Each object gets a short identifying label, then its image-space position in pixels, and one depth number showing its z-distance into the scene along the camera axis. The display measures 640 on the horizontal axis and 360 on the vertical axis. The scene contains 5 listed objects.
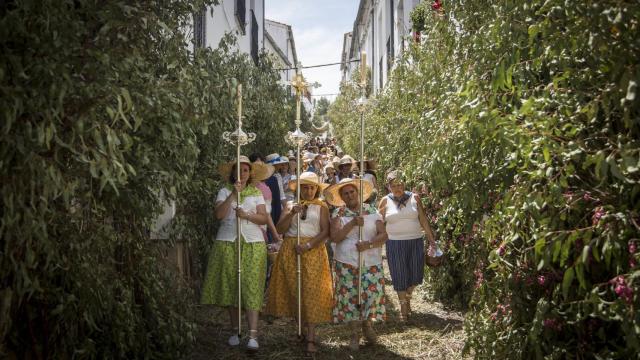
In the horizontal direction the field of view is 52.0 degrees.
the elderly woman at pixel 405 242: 7.02
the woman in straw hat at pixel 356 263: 5.93
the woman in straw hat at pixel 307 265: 5.86
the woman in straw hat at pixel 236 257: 5.80
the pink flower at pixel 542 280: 3.26
